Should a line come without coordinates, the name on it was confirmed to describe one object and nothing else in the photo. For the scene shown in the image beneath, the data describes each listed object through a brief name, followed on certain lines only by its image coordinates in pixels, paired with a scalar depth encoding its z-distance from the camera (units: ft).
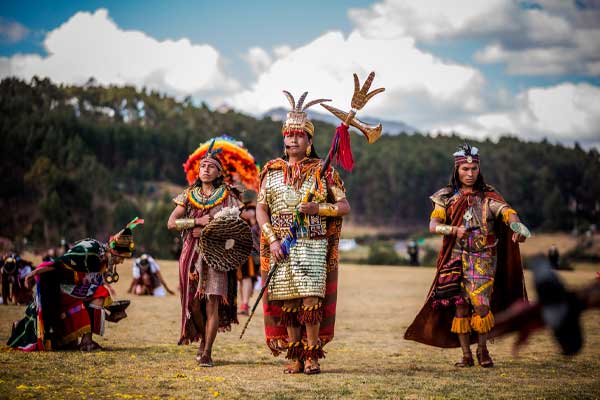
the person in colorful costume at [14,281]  45.29
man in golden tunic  22.57
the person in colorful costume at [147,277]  56.75
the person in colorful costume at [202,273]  24.53
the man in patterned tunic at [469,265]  24.72
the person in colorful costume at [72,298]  25.25
